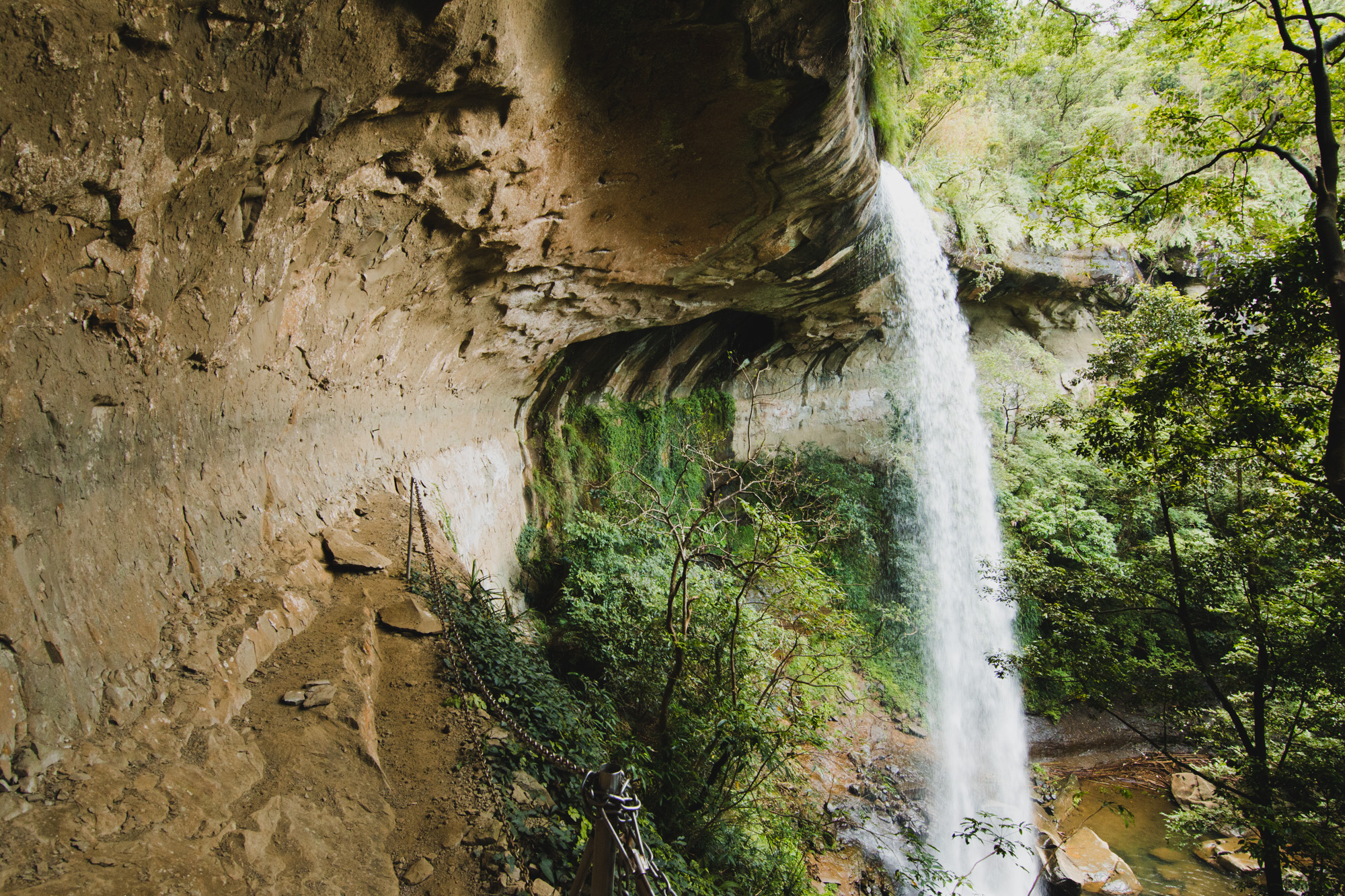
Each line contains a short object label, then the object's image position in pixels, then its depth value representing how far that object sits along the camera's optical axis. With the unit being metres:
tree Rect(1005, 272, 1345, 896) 4.67
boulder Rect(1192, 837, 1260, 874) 8.71
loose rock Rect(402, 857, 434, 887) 2.61
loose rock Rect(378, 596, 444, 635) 4.29
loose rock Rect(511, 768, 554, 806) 3.25
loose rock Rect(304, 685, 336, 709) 3.24
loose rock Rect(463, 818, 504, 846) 2.87
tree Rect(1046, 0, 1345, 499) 3.93
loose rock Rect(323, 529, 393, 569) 4.80
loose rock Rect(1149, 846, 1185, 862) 9.13
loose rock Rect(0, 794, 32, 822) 2.06
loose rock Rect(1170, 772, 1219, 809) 9.69
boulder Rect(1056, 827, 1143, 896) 8.38
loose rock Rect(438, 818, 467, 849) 2.83
